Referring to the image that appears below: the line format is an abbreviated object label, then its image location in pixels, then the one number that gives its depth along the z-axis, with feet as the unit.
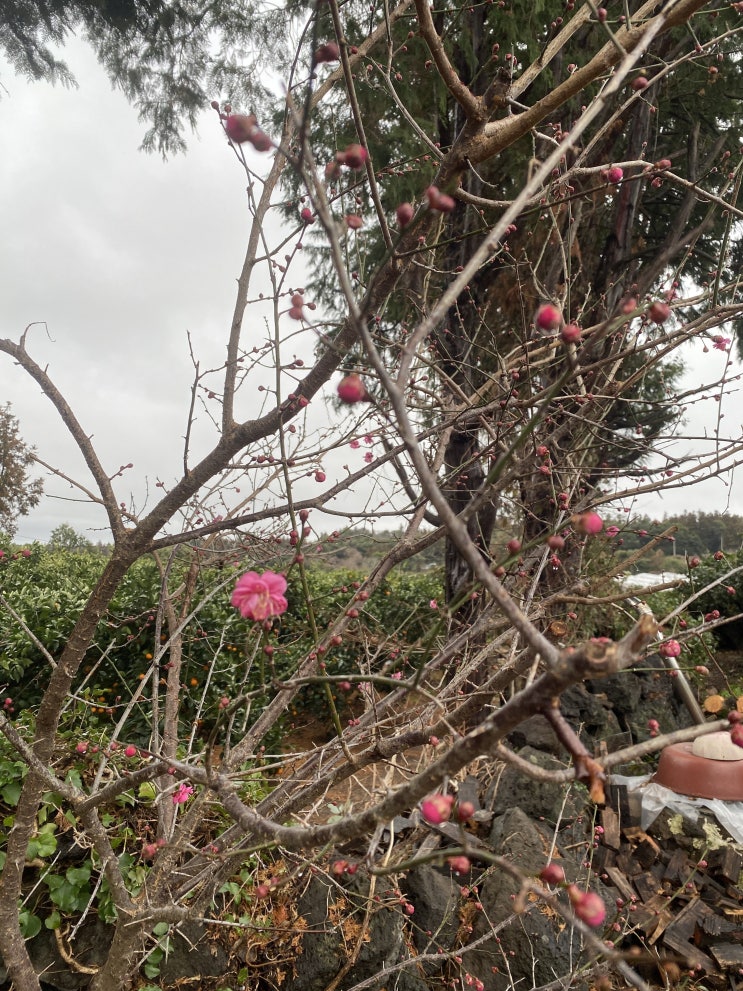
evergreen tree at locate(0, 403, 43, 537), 43.57
